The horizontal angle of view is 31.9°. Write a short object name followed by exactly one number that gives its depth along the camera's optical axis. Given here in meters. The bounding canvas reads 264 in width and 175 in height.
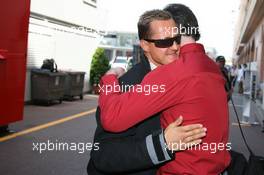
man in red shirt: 1.93
